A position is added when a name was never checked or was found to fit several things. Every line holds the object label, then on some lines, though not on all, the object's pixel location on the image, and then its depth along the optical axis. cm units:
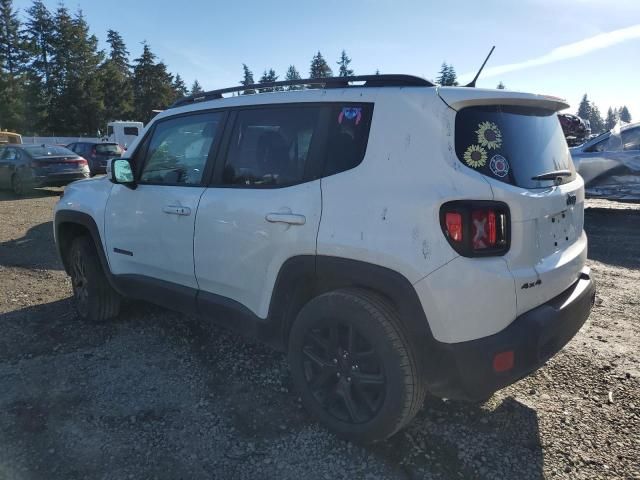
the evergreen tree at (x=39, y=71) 5375
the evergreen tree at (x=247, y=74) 9438
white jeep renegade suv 219
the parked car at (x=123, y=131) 3290
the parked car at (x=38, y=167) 1337
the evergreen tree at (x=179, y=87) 7290
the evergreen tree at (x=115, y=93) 5725
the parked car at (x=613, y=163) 935
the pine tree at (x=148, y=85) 6512
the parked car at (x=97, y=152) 1842
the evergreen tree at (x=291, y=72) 9288
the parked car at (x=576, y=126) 1379
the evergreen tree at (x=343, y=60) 8944
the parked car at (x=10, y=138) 3234
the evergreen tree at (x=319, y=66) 8675
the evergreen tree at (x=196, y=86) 10288
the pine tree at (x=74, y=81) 5353
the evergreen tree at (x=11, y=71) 5128
